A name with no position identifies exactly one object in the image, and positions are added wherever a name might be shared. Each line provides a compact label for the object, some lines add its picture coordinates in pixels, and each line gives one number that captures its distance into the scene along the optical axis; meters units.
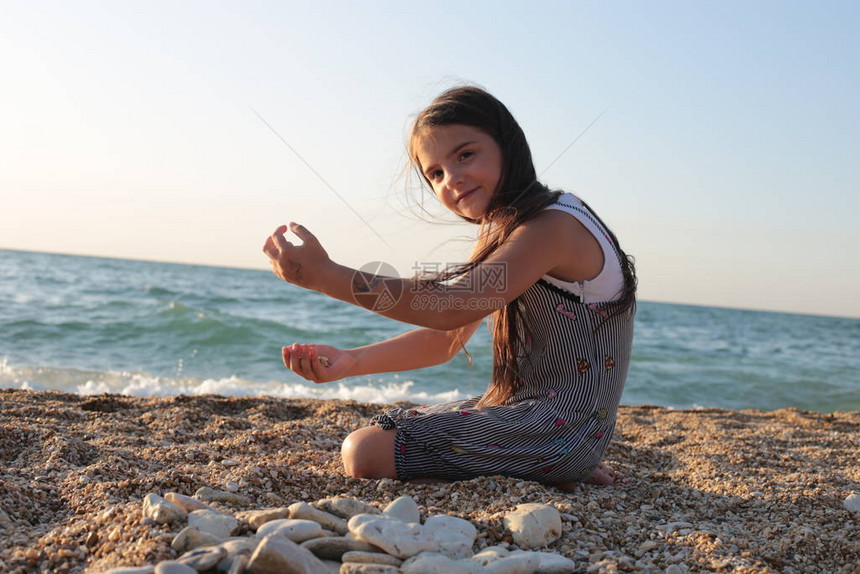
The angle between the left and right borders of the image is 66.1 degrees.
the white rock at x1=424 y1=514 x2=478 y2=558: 1.51
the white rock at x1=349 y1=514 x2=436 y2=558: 1.46
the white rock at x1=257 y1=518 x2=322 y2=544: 1.46
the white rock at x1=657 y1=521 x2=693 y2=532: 1.87
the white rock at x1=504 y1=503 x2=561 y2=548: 1.63
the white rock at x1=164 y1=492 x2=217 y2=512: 1.62
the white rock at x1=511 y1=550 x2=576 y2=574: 1.48
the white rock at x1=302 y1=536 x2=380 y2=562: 1.44
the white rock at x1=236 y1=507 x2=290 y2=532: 1.54
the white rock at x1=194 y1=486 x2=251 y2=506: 1.83
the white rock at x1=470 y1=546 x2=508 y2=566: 1.46
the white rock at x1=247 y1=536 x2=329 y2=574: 1.28
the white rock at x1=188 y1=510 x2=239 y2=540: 1.50
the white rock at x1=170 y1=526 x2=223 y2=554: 1.42
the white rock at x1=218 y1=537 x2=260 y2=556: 1.35
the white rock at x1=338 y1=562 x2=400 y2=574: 1.36
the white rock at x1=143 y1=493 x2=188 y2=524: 1.53
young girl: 2.11
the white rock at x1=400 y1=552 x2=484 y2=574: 1.38
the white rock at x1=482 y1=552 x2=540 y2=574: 1.41
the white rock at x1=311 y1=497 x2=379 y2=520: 1.65
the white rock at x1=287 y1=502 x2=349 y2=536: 1.56
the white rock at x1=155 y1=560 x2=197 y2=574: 1.24
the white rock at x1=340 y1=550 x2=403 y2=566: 1.41
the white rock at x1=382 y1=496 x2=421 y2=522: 1.63
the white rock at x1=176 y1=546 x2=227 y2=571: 1.29
